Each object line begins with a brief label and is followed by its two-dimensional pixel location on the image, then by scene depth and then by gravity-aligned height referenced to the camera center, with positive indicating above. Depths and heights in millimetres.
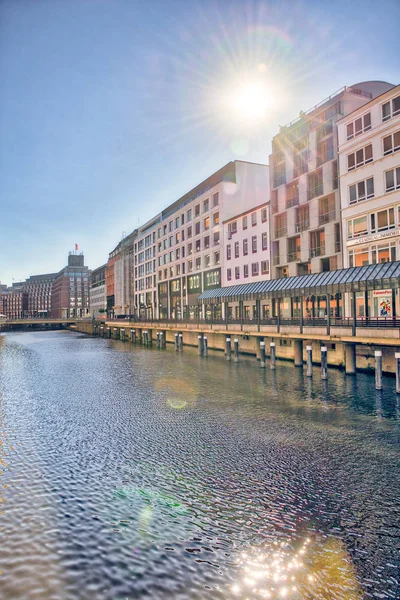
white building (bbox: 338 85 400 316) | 35188 +11828
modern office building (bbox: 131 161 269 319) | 71000 +15990
